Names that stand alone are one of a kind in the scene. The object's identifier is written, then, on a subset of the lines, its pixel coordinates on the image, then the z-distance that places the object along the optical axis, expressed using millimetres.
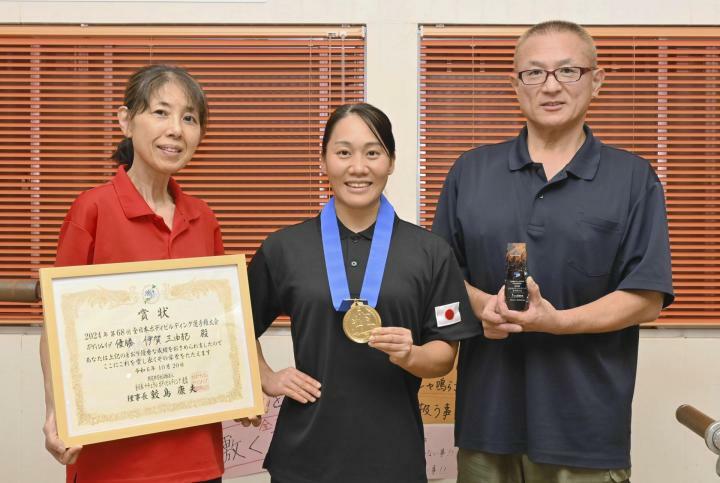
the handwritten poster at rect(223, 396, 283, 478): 3137
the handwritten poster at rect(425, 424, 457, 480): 3150
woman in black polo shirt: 1678
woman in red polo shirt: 1675
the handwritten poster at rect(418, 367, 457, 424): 3162
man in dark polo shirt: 1822
